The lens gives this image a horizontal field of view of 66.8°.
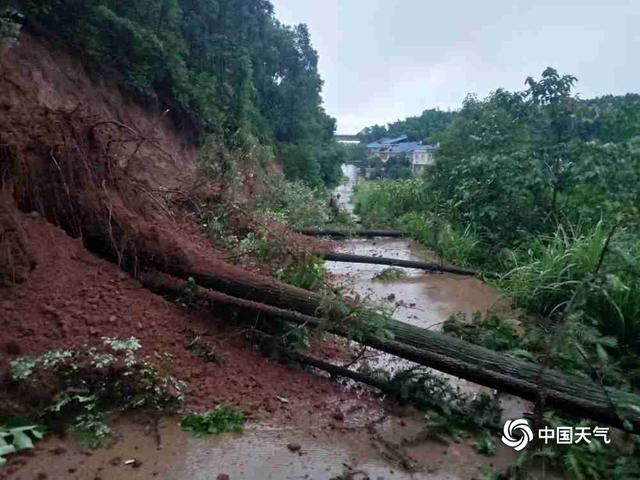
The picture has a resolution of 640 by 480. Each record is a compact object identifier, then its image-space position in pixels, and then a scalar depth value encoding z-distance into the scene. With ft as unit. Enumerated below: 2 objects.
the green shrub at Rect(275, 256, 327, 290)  15.66
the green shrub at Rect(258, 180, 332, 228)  35.63
